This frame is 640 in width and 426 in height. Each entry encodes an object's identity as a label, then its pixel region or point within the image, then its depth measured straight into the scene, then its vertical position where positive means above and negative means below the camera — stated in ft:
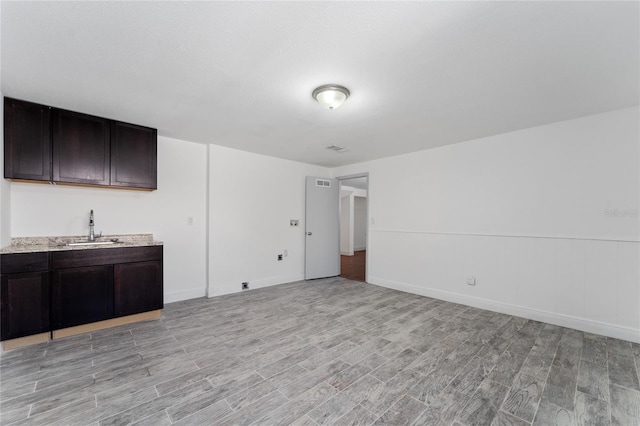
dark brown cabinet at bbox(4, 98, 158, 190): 8.95 +2.47
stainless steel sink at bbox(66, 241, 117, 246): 10.13 -1.21
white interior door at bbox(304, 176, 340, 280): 18.51 -1.17
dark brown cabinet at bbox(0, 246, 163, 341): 8.36 -2.68
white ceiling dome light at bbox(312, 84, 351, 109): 7.82 +3.61
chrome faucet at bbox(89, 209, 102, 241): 10.85 -0.76
